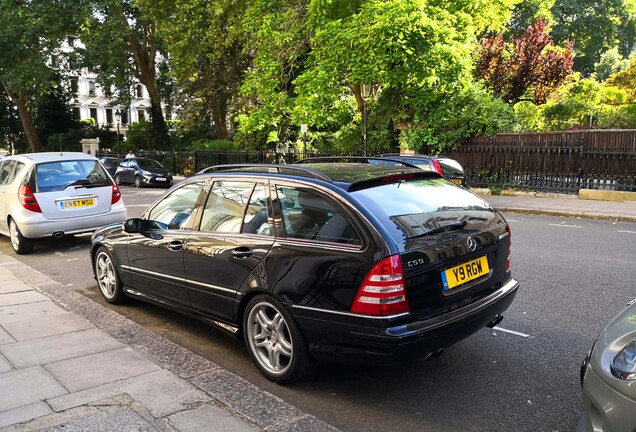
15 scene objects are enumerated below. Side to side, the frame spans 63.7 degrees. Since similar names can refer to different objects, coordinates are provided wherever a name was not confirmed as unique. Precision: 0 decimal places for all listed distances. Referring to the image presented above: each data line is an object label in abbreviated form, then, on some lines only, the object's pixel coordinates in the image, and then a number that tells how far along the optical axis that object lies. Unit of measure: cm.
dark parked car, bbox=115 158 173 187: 2414
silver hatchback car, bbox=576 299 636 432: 212
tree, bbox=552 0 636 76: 5091
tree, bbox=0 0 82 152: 2862
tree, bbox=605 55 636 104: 4138
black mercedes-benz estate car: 328
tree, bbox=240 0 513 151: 1612
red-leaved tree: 2533
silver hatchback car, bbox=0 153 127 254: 871
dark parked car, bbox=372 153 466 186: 1109
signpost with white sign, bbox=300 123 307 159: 2006
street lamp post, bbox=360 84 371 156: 1760
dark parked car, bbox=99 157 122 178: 2671
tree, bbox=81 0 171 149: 2898
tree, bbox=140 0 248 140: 2484
